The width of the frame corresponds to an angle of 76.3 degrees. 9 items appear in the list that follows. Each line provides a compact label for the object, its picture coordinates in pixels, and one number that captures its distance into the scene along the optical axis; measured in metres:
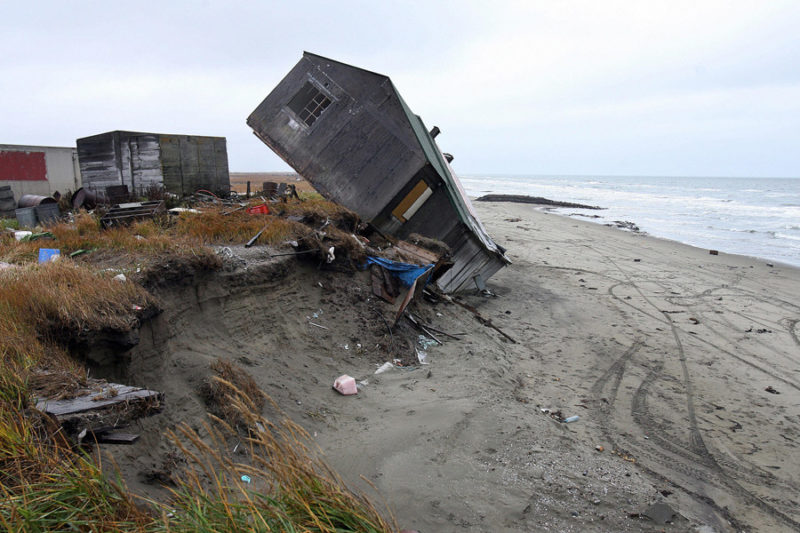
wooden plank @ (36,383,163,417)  3.74
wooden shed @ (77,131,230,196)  15.30
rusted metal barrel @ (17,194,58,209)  13.18
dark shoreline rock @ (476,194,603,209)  49.83
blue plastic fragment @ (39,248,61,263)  7.32
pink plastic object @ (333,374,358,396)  6.86
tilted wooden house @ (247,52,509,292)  13.03
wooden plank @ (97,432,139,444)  3.82
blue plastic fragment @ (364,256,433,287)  9.84
